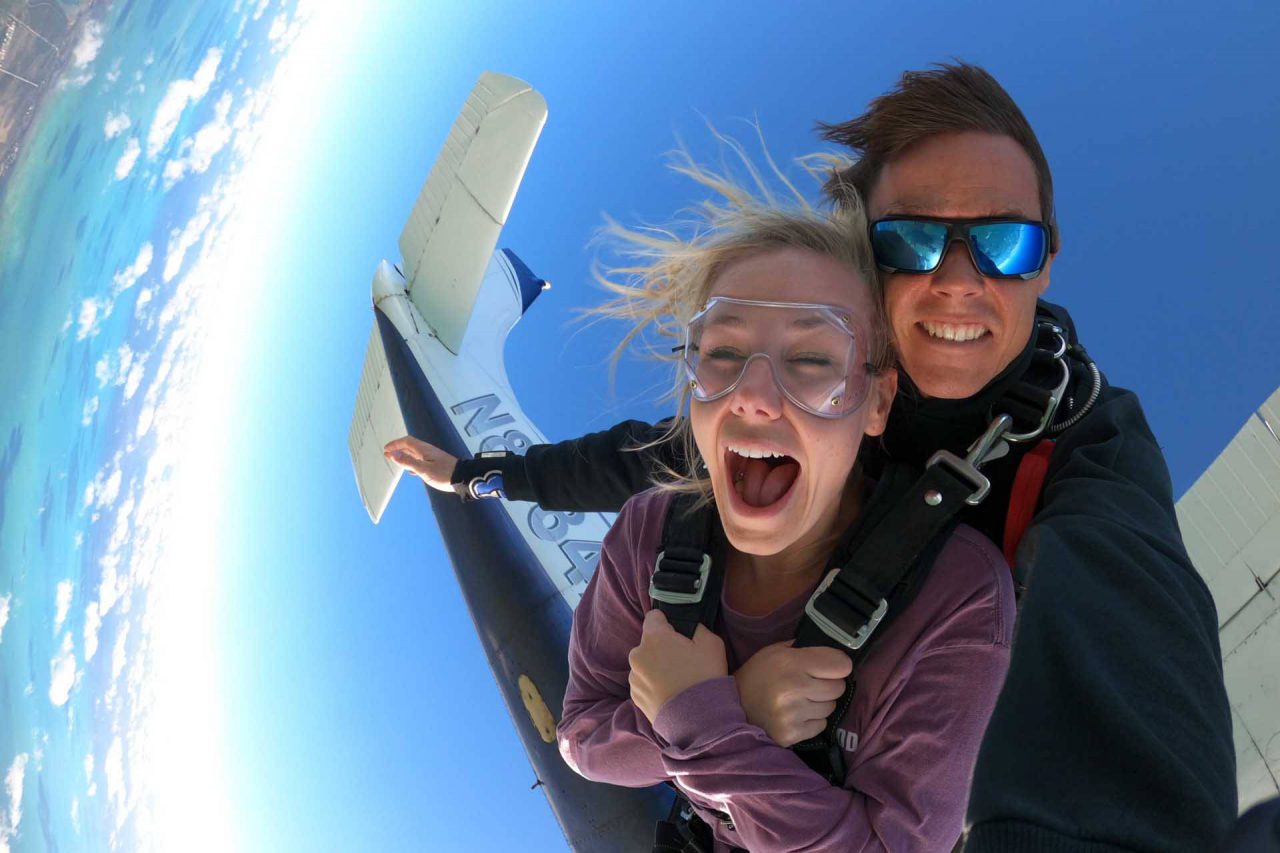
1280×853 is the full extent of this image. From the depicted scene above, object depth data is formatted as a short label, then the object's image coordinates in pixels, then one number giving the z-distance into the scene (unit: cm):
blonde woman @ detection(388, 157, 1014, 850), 49
